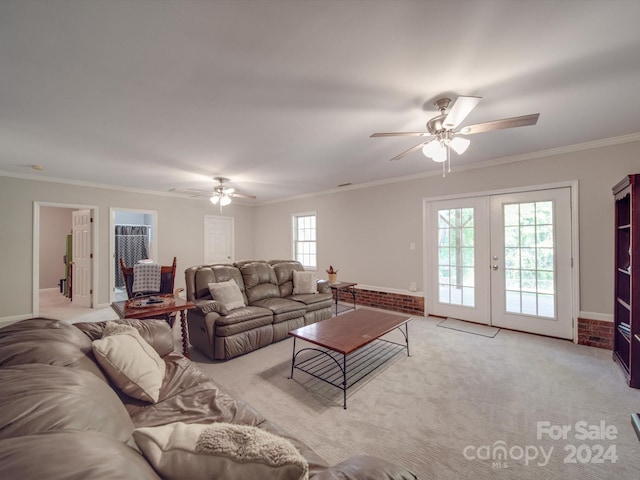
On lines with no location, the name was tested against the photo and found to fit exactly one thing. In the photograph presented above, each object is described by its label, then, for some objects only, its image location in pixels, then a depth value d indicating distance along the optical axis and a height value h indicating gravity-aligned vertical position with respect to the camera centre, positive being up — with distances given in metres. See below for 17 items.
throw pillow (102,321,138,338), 1.73 -0.57
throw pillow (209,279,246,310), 3.31 -0.65
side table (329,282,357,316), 4.74 -0.77
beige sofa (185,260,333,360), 2.98 -0.82
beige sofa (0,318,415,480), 0.55 -0.56
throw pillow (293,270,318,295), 4.29 -0.65
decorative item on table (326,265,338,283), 4.98 -0.64
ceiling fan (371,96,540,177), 1.98 +0.93
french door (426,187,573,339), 3.47 -0.27
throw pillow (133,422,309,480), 0.71 -0.58
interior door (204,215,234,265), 6.89 +0.11
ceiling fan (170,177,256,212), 4.76 +0.91
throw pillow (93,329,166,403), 1.46 -0.69
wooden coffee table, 2.43 -0.89
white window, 6.51 +0.09
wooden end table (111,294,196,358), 2.53 -0.65
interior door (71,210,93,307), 5.28 -0.29
